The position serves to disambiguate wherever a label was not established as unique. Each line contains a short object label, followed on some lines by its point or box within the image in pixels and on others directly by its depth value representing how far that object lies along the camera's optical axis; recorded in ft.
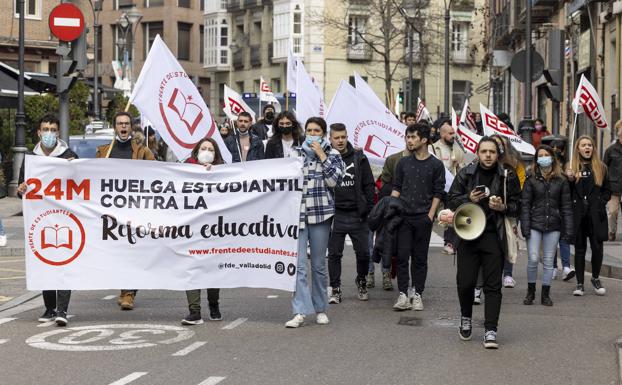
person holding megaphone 33.83
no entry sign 67.87
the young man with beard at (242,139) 55.83
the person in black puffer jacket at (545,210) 43.32
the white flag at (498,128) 67.21
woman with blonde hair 46.62
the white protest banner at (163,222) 37.04
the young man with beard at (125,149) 39.37
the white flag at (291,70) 62.60
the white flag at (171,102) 42.65
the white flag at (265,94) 99.96
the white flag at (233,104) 69.24
